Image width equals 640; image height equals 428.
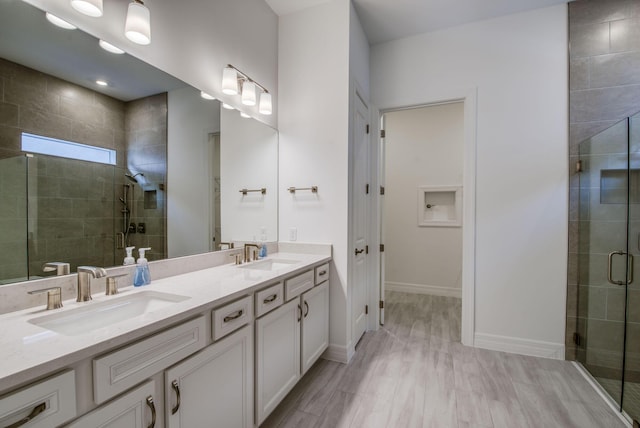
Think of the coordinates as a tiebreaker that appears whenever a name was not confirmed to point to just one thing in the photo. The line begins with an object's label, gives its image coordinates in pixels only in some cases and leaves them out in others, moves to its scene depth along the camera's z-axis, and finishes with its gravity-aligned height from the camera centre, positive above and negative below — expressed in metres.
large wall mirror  1.04 +0.27
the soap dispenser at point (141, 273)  1.39 -0.31
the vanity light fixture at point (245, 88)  1.97 +0.93
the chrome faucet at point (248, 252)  2.10 -0.30
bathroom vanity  0.71 -0.48
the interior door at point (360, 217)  2.54 -0.05
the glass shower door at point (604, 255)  1.94 -0.32
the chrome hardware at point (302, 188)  2.44 +0.20
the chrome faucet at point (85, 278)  1.14 -0.27
